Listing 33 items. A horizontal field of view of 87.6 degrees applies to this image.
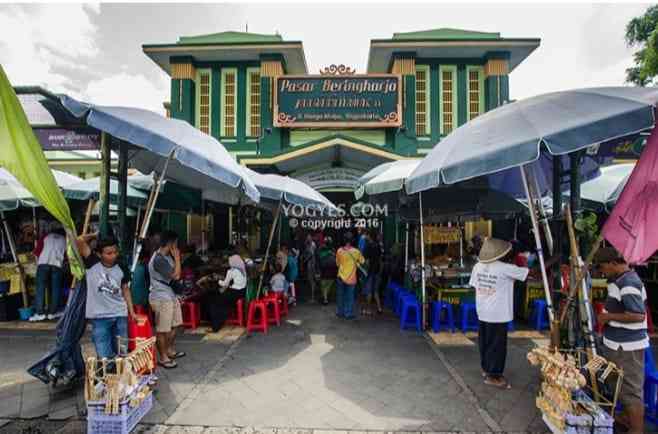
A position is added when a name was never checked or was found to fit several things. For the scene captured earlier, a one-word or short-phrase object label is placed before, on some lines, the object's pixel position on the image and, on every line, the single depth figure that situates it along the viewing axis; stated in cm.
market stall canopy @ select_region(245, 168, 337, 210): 675
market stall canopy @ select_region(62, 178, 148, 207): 693
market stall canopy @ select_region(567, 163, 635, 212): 612
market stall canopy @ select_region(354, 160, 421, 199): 537
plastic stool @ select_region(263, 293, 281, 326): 645
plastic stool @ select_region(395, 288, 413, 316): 684
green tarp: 242
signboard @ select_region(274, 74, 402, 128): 1191
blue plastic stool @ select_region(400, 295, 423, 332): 615
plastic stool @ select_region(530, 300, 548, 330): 623
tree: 1302
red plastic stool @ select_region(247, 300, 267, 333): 603
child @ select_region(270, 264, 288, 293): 717
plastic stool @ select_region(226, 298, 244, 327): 626
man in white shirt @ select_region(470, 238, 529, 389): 387
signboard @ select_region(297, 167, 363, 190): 1116
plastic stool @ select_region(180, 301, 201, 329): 615
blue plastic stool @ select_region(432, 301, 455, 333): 599
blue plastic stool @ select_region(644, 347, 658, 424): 328
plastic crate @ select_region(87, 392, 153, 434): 283
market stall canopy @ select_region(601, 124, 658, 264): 267
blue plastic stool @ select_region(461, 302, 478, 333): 601
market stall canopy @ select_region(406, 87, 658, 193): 287
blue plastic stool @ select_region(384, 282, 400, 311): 769
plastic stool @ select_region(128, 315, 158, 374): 395
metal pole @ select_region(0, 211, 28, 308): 680
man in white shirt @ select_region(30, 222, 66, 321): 650
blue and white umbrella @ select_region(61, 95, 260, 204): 364
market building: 1193
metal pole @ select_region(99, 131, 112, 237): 413
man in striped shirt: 292
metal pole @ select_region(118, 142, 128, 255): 445
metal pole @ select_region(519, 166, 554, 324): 357
